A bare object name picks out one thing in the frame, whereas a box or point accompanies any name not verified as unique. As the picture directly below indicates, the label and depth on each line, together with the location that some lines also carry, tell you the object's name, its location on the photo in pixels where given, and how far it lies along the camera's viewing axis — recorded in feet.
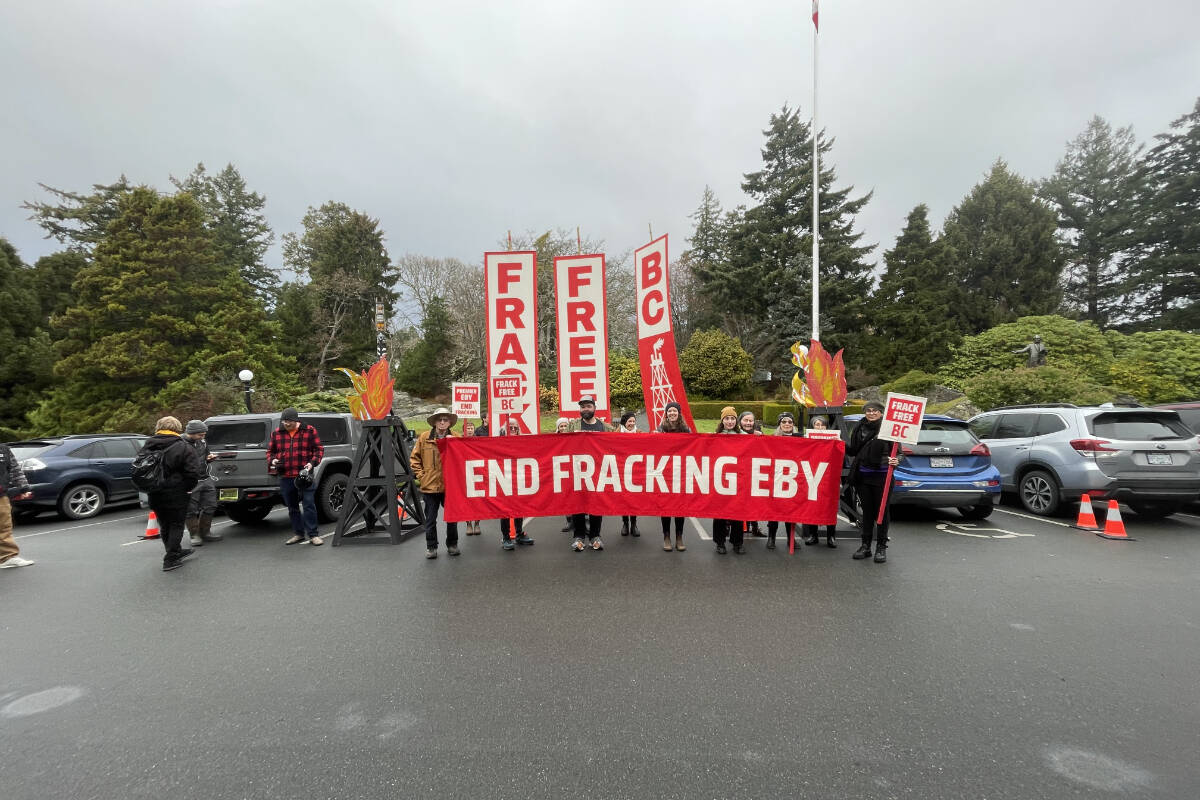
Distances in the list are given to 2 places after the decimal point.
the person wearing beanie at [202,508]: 23.12
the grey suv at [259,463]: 25.25
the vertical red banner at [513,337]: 30.94
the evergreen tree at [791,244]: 103.60
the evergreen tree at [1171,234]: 102.63
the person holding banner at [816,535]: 21.45
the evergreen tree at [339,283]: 111.65
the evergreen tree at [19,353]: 79.51
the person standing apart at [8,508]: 19.60
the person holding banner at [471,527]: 24.77
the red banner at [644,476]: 20.08
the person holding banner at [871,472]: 19.27
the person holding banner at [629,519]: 23.71
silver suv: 22.97
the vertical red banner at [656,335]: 28.22
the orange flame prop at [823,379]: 22.95
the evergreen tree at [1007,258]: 109.50
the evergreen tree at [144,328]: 70.49
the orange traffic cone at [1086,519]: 23.03
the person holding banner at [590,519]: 21.14
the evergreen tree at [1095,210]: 119.24
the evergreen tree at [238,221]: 125.80
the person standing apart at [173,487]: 19.19
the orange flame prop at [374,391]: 23.03
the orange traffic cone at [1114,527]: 21.73
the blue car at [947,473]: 24.09
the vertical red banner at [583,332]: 30.60
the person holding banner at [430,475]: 21.02
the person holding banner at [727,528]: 20.31
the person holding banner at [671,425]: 21.18
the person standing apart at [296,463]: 22.65
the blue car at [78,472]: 29.73
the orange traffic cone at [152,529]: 24.80
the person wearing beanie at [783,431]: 21.01
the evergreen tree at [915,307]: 98.17
